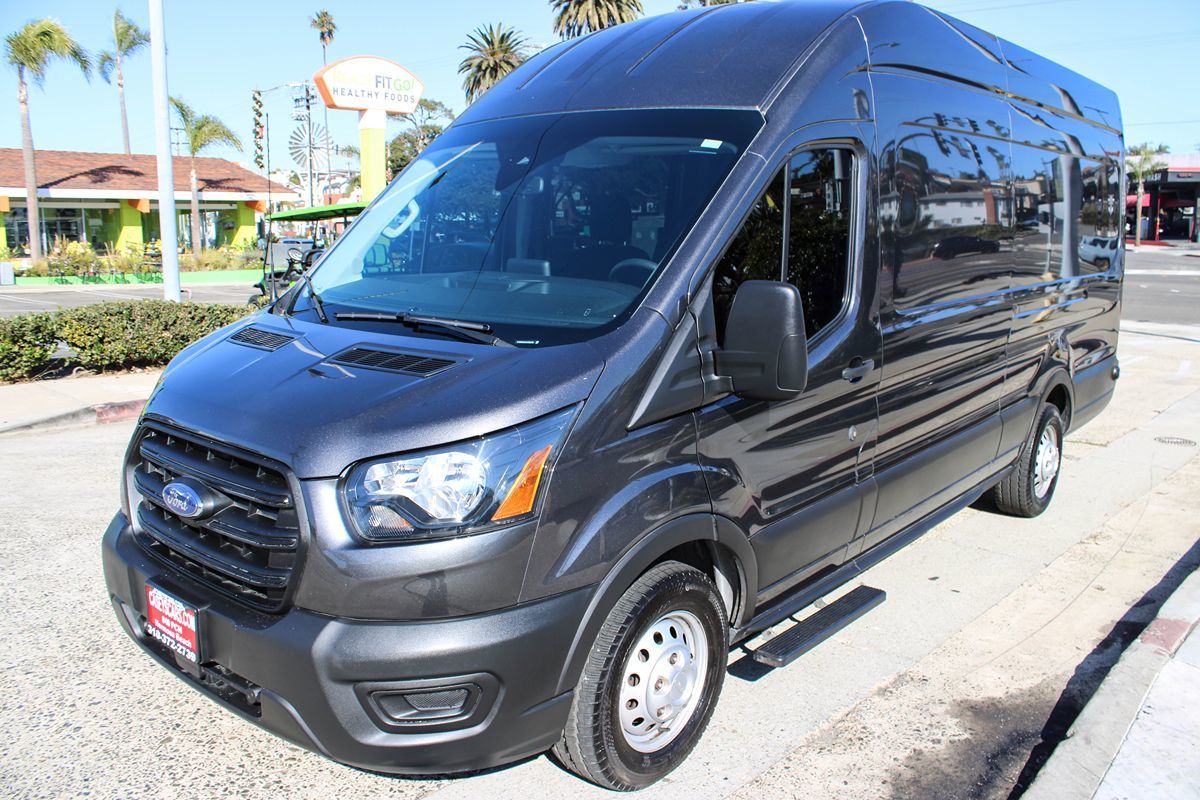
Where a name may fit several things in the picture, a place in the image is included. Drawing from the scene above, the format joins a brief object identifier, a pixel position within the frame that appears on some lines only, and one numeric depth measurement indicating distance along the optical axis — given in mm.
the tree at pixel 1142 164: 67562
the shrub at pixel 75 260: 32906
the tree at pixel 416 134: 64113
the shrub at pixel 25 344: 10148
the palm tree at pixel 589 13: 41750
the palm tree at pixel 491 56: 44000
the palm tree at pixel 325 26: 79500
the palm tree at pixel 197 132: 40688
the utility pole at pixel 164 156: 12438
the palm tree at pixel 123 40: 53781
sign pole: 21469
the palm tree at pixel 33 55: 34094
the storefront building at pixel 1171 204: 70625
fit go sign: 21297
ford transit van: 2469
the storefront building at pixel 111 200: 39656
